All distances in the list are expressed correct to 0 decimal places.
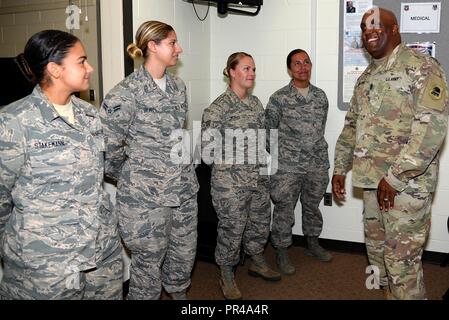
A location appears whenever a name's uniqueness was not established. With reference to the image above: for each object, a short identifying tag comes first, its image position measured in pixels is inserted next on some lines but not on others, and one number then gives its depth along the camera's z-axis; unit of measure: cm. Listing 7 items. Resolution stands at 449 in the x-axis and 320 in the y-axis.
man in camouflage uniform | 196
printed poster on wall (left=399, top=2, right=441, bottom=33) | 303
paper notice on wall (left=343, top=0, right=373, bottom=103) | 323
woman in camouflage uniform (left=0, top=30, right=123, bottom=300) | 151
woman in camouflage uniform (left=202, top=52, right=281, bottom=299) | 272
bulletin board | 301
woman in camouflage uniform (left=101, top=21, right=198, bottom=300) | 210
